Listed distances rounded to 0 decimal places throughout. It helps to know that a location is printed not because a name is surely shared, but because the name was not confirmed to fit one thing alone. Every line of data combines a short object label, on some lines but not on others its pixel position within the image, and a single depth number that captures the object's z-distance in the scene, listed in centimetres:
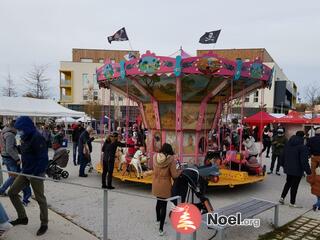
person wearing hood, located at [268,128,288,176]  885
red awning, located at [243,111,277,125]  1488
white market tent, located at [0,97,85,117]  1474
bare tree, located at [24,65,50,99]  2758
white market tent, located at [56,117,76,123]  2605
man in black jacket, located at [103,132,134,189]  639
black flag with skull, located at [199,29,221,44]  767
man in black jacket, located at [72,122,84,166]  1019
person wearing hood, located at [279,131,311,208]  547
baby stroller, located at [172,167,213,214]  412
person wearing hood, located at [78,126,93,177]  800
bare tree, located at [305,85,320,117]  3911
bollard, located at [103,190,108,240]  358
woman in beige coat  415
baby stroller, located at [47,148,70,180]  753
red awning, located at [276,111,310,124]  1393
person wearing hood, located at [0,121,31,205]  514
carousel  661
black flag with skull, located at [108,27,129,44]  843
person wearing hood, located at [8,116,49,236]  381
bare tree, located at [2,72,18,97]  2837
